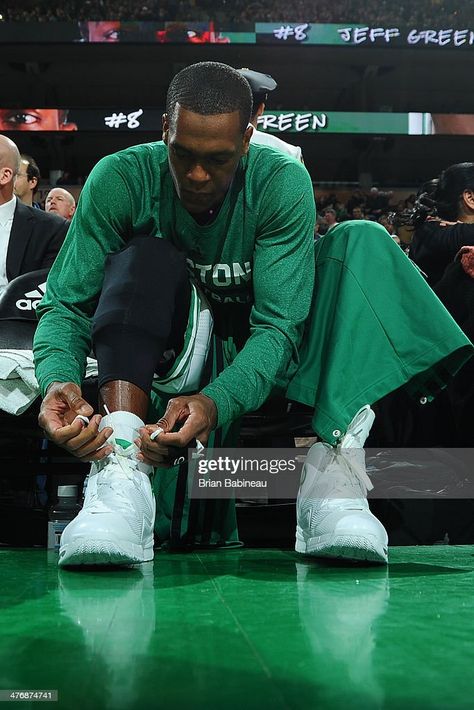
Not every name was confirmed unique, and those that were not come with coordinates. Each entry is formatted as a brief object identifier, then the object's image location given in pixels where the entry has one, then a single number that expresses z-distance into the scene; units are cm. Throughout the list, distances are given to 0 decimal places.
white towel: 121
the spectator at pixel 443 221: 189
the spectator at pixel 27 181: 327
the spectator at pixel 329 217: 713
